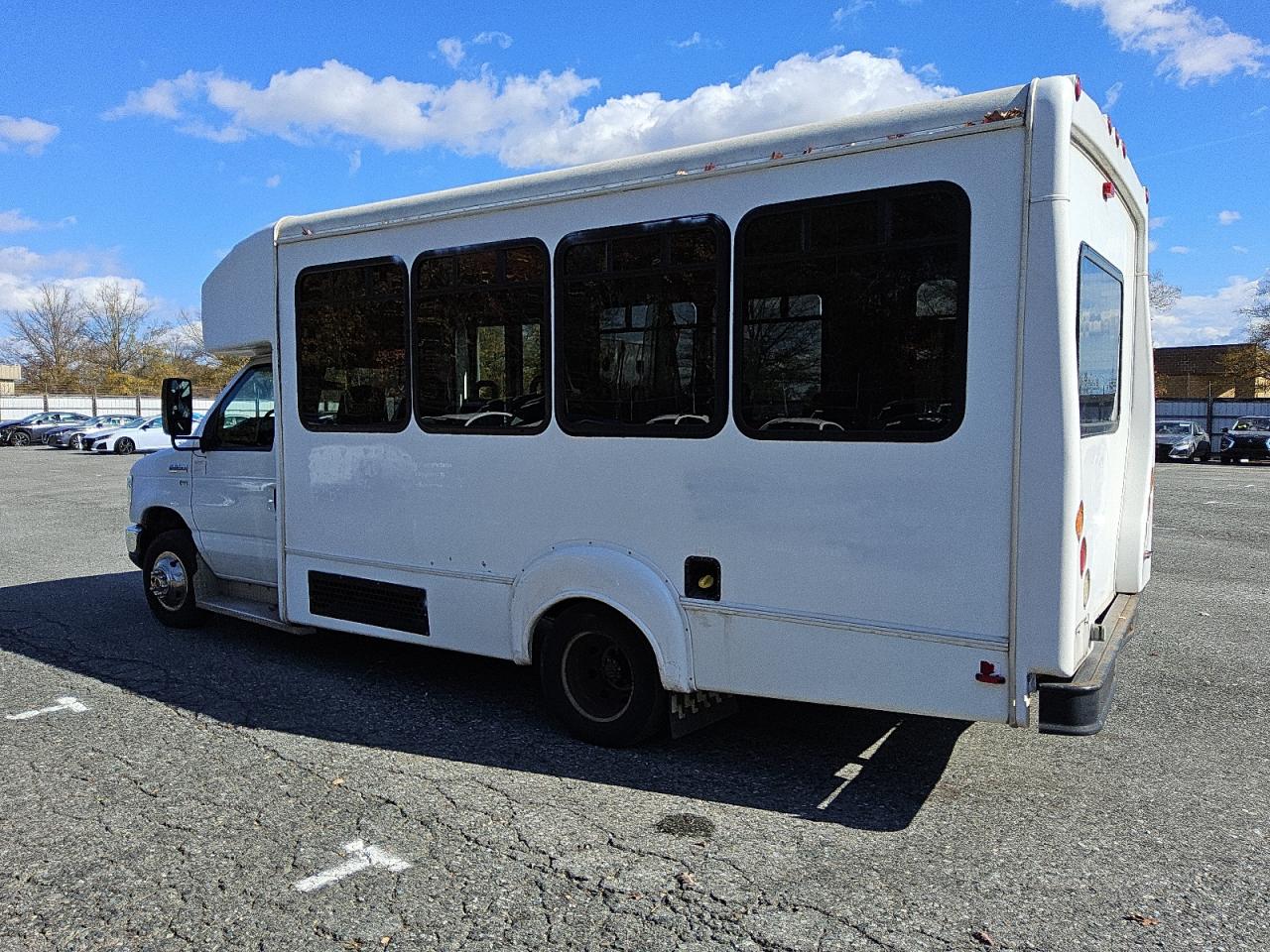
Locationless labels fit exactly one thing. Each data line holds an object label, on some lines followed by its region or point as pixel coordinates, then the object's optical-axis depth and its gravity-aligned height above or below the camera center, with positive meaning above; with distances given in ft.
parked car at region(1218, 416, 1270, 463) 92.34 -1.83
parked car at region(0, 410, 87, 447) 126.37 +0.69
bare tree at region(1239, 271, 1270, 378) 143.02 +11.63
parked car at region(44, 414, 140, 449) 108.58 +0.43
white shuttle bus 11.98 +0.18
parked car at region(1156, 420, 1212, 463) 95.71 -1.62
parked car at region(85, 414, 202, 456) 105.70 -0.46
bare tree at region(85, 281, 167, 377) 198.29 +17.86
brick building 145.69 +9.52
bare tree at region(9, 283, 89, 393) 203.10 +19.39
